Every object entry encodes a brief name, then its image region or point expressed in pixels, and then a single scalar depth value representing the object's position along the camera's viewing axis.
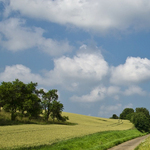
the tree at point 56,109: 67.28
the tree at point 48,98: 67.88
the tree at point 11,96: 52.78
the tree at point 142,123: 85.49
